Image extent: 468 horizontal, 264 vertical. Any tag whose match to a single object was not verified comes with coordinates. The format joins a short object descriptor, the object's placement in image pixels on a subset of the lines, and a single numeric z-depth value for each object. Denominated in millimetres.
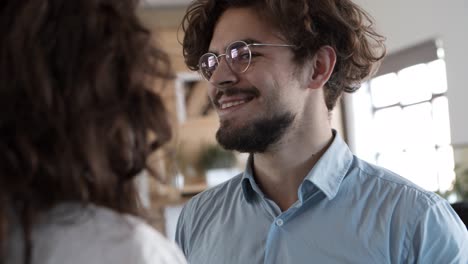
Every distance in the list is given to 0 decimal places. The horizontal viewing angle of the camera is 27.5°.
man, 1148
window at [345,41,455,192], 2969
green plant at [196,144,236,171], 6422
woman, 671
